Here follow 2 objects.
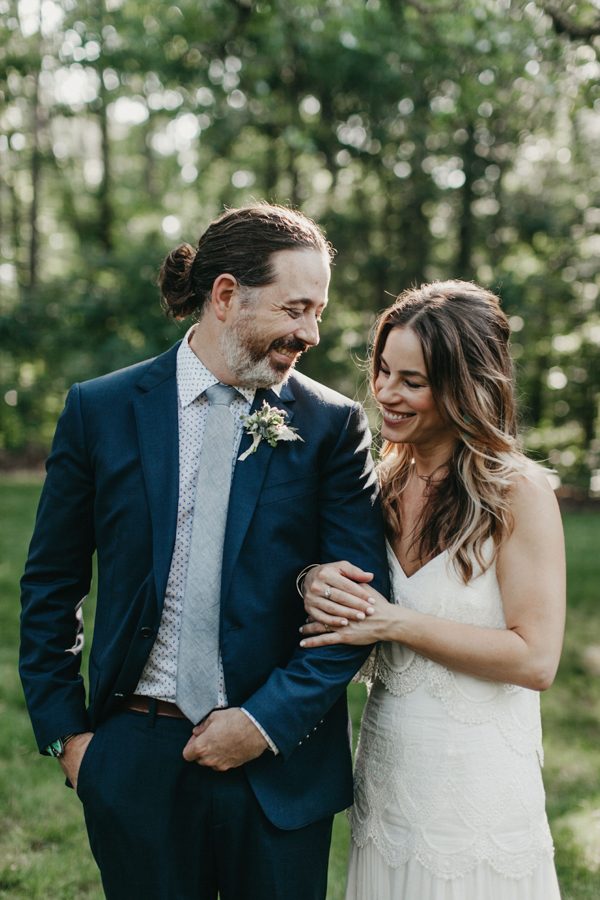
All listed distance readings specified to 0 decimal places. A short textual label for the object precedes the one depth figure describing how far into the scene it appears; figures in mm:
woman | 2559
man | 2494
